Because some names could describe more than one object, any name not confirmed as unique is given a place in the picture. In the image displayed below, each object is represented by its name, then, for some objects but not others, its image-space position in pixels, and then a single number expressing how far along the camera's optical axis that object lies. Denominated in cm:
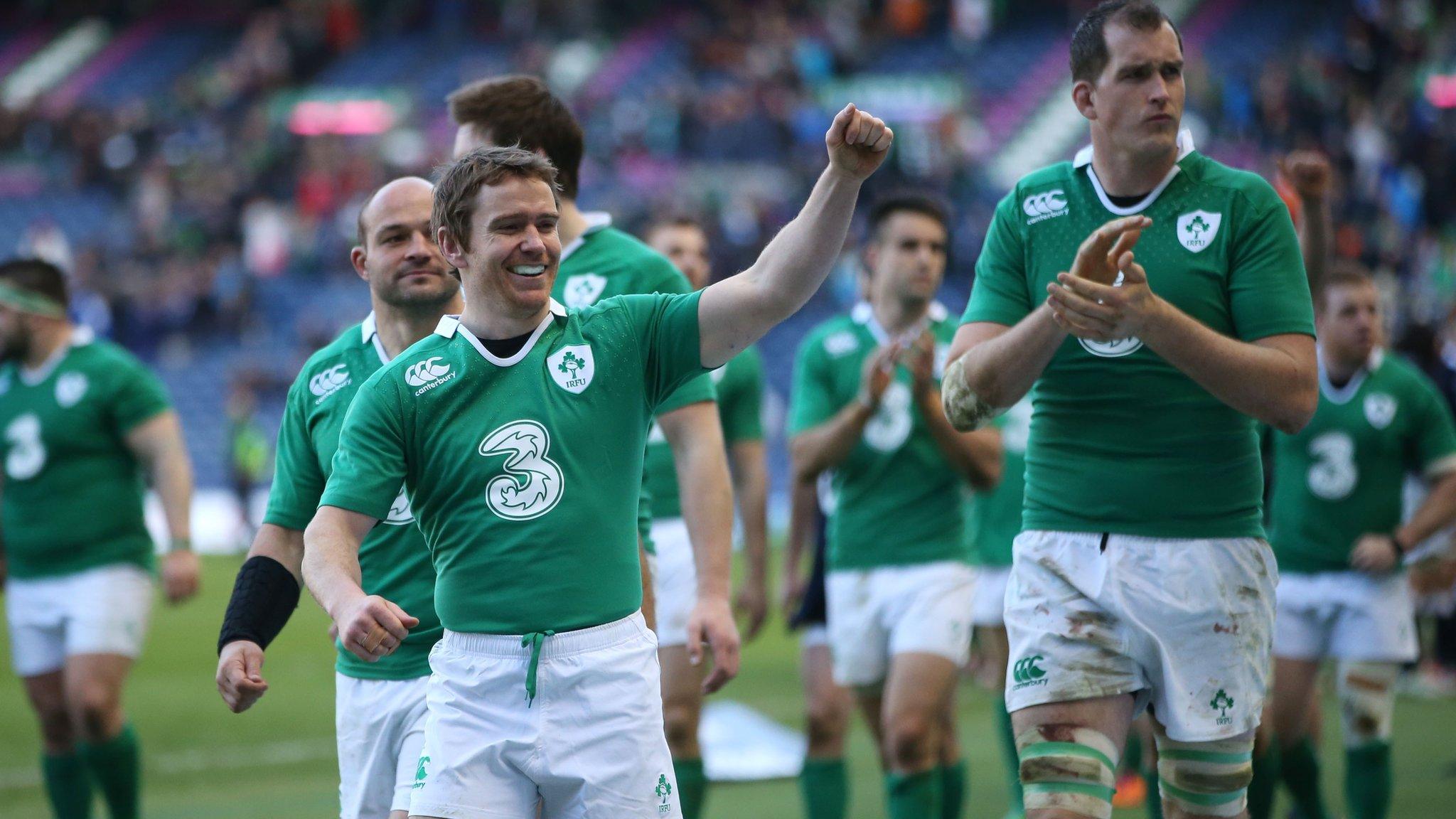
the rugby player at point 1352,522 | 1266
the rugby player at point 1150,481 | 758
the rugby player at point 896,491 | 1218
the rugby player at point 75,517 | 1372
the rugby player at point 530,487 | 684
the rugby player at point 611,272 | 903
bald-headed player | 827
